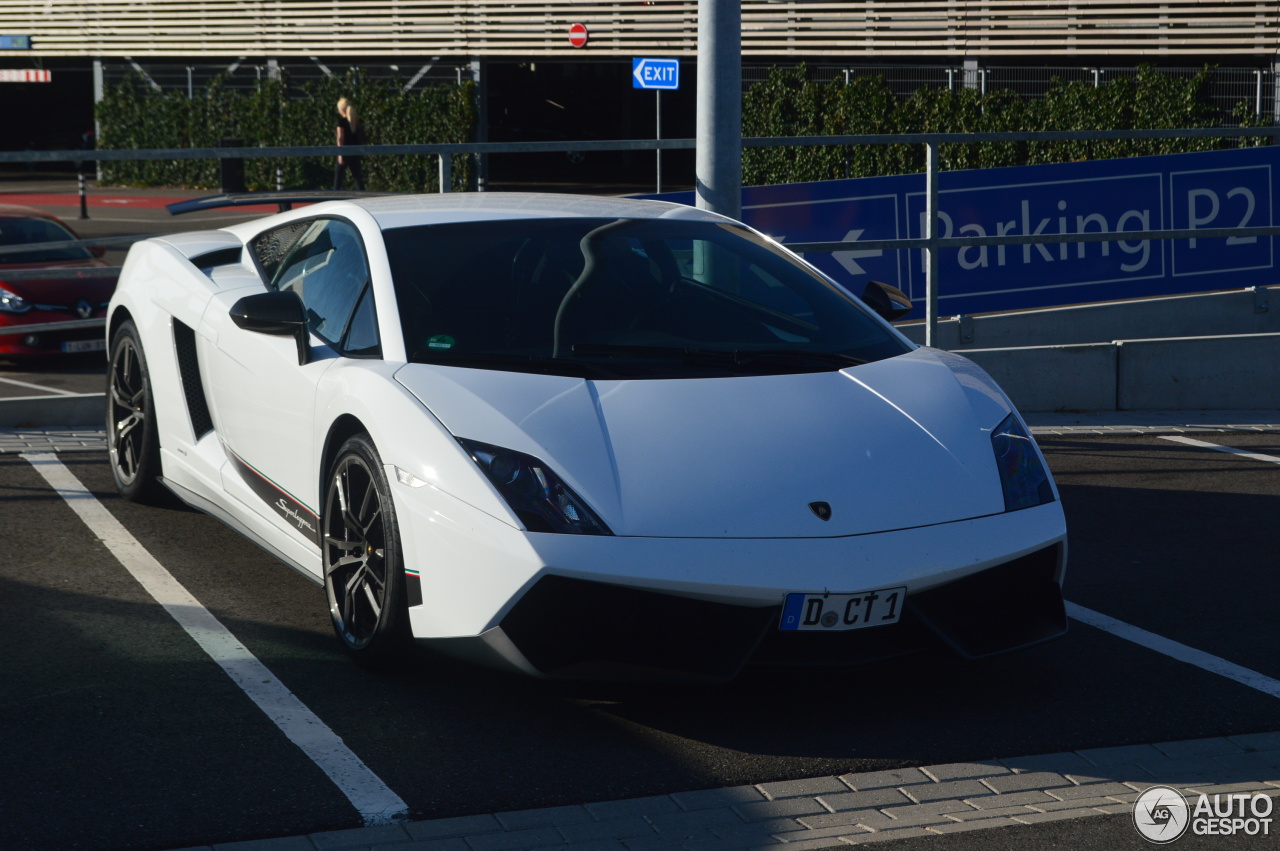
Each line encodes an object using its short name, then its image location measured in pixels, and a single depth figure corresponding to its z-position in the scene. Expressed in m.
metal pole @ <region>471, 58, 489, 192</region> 32.06
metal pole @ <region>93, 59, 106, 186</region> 37.19
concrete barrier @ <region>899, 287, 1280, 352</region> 11.68
